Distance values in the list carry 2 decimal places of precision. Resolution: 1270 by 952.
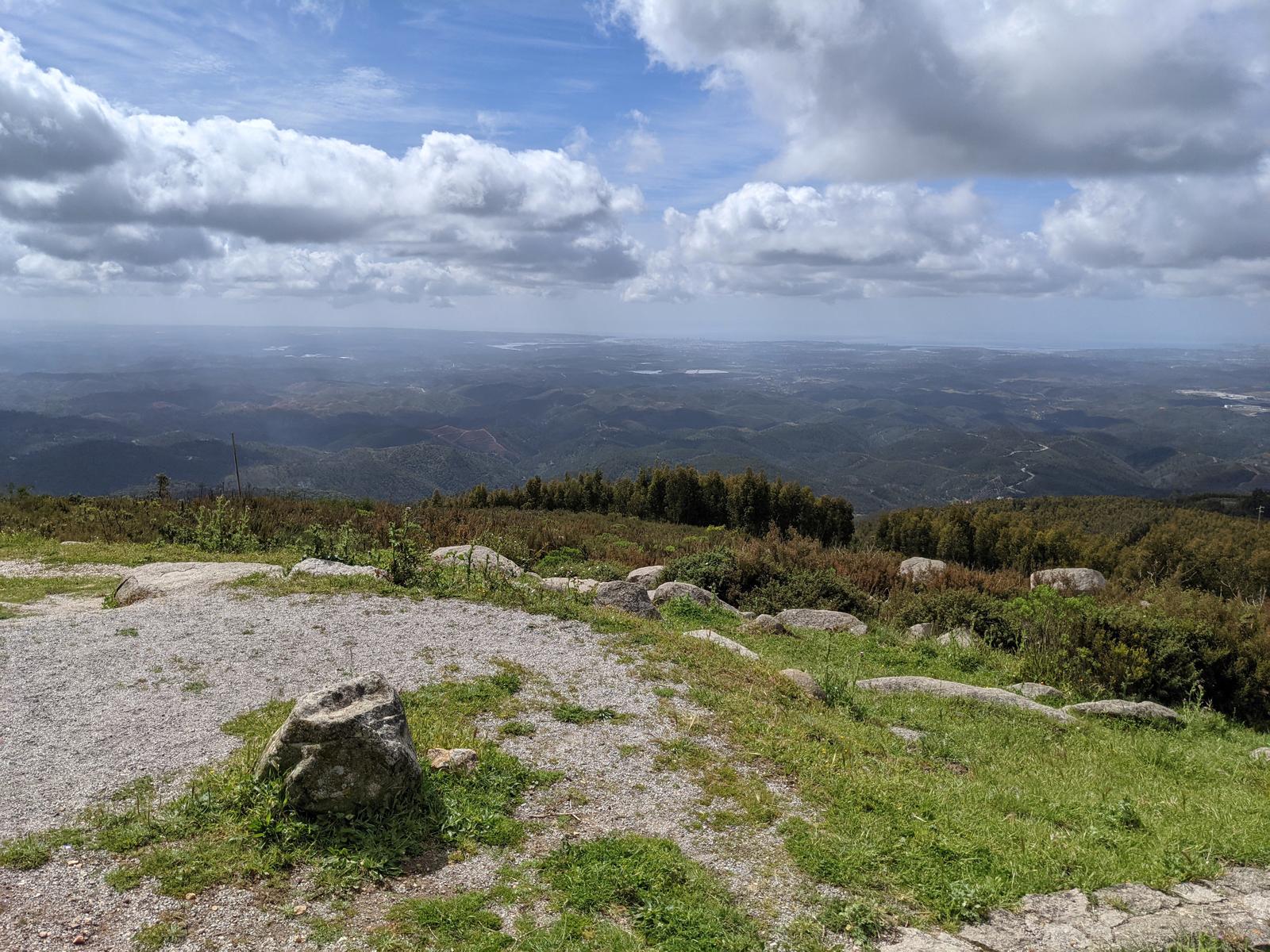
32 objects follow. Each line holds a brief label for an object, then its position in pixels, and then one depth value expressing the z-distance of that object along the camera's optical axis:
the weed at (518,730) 7.03
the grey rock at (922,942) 4.21
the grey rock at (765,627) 12.55
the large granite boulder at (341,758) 5.22
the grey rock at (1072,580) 17.61
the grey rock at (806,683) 8.60
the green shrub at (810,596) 15.53
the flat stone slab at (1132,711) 9.02
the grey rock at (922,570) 17.50
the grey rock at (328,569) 12.79
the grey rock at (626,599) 12.12
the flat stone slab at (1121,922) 4.28
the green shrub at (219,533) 16.62
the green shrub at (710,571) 16.34
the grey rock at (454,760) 6.08
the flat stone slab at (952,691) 9.07
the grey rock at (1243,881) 4.88
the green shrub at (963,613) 13.43
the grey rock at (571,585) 13.04
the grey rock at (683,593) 13.95
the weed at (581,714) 7.43
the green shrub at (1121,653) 10.66
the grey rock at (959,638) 13.02
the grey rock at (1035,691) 10.32
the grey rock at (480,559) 13.45
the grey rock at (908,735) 7.78
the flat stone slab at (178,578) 11.88
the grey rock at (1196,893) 4.72
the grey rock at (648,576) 16.34
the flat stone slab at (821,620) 13.77
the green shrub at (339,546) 14.13
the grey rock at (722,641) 10.14
